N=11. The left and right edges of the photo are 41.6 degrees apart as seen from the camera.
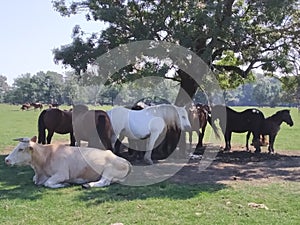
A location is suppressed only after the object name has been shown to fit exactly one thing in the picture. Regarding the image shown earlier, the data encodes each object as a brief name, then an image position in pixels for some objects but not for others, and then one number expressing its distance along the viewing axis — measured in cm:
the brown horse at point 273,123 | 1238
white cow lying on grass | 739
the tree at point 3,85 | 14088
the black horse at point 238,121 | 1258
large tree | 1015
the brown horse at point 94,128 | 962
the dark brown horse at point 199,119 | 1259
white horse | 1009
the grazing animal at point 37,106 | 5822
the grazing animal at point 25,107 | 5812
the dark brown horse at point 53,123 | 1131
